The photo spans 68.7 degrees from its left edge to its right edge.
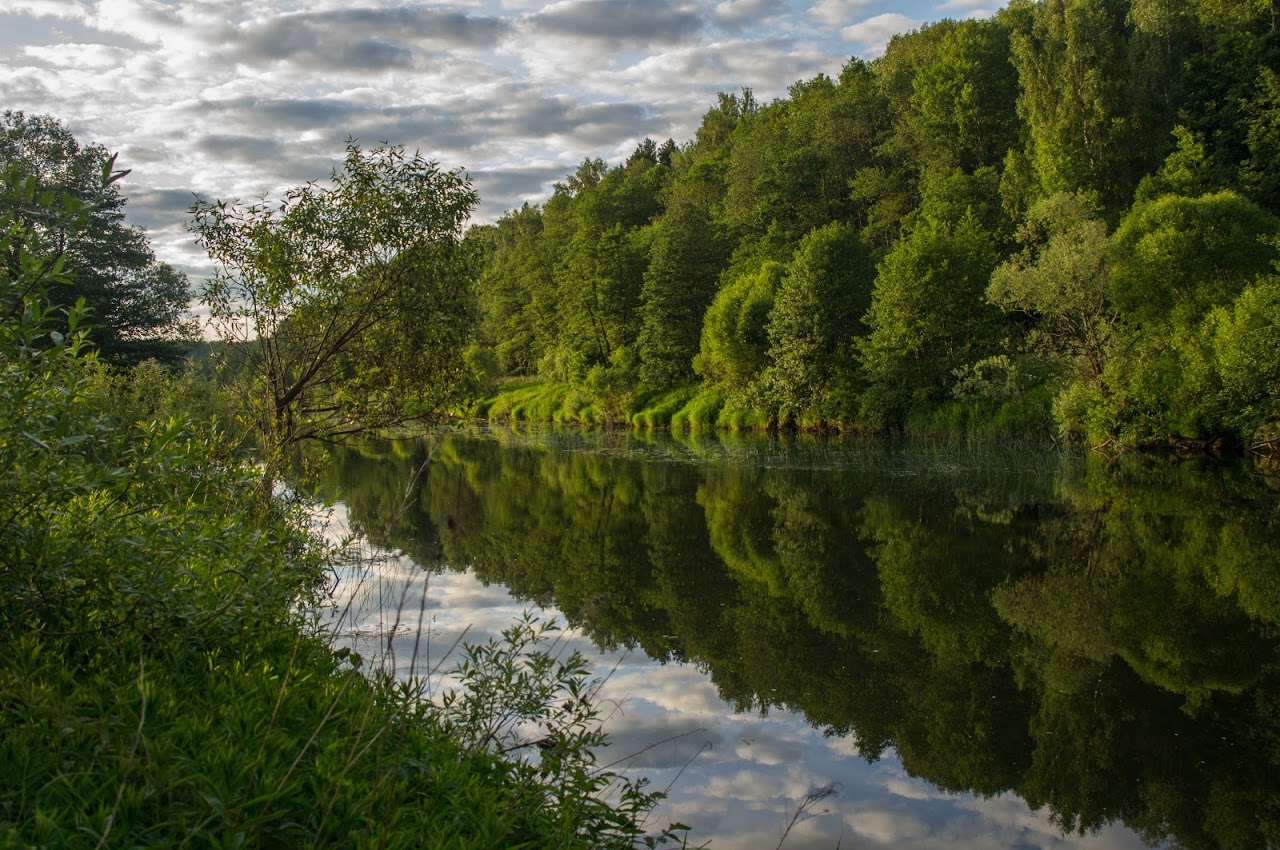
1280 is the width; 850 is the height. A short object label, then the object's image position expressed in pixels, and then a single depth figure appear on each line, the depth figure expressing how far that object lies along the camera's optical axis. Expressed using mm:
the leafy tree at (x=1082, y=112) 49625
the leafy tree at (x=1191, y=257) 33250
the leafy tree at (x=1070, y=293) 35594
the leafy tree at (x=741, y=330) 53812
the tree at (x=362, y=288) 13289
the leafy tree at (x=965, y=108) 61688
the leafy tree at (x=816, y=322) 48031
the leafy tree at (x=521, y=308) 84188
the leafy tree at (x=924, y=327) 43781
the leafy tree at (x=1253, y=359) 26562
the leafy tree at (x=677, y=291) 64625
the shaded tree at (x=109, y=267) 31594
